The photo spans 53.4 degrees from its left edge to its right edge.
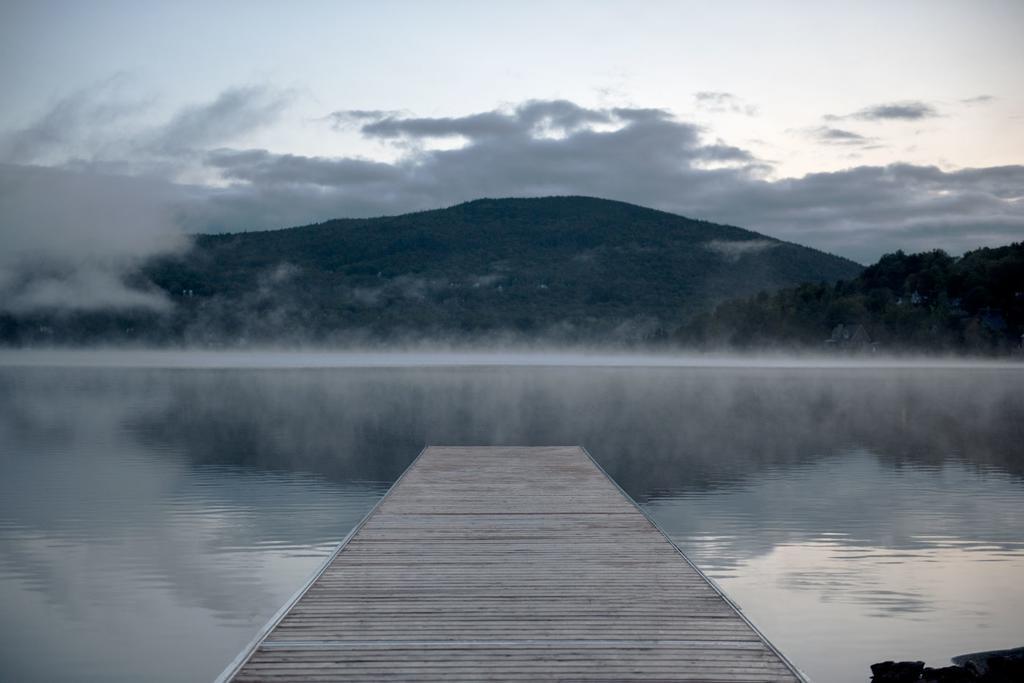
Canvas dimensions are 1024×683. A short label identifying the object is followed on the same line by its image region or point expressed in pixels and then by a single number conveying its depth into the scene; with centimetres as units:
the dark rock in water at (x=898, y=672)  630
